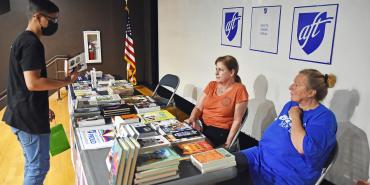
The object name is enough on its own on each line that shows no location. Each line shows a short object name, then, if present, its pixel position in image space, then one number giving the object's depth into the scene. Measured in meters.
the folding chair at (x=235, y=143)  2.28
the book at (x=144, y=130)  1.73
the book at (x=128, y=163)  1.18
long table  1.32
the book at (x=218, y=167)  1.39
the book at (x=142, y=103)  2.23
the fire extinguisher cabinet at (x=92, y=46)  6.39
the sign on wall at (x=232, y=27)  3.38
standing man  1.66
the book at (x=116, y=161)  1.17
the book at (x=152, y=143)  1.42
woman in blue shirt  1.46
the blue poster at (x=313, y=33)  2.32
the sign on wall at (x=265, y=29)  2.86
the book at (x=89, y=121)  1.93
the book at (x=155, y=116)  2.05
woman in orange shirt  2.29
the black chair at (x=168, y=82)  3.59
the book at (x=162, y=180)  1.28
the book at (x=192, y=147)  1.57
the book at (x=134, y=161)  1.19
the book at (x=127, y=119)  1.79
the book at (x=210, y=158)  1.40
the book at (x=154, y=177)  1.25
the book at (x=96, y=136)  1.64
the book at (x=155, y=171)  1.25
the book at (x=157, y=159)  1.28
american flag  6.04
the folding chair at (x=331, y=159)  1.55
